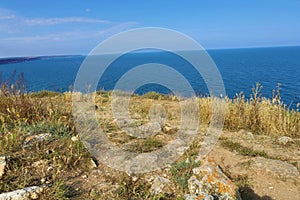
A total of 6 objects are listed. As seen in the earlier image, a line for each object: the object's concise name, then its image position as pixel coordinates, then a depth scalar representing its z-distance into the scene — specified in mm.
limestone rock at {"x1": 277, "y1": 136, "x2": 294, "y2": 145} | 4426
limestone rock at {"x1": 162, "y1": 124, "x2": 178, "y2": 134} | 4500
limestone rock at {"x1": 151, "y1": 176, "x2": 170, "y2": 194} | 2537
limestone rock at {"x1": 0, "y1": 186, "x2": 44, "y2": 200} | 2121
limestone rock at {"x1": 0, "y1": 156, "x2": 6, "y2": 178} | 2525
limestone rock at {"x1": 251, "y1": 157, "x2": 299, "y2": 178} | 3176
